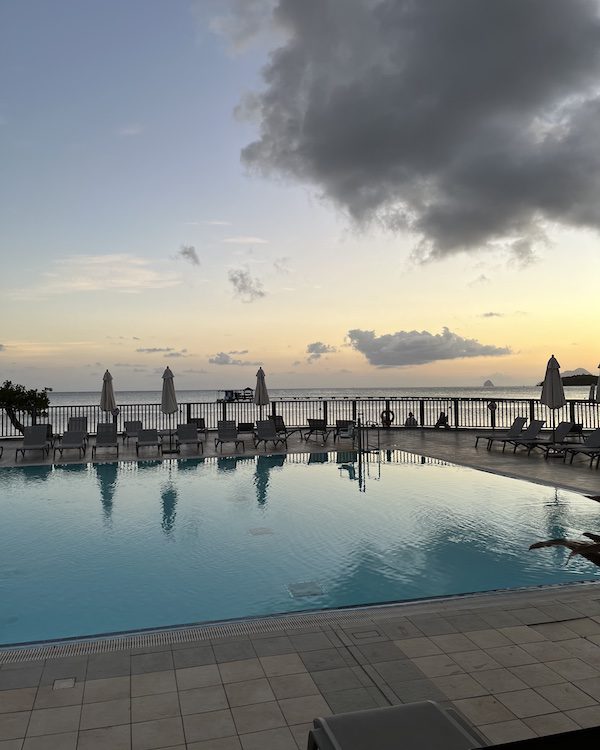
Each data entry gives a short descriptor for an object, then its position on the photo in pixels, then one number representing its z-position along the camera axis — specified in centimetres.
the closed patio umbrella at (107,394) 1756
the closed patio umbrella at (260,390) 1859
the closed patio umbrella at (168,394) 1747
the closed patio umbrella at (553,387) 1437
